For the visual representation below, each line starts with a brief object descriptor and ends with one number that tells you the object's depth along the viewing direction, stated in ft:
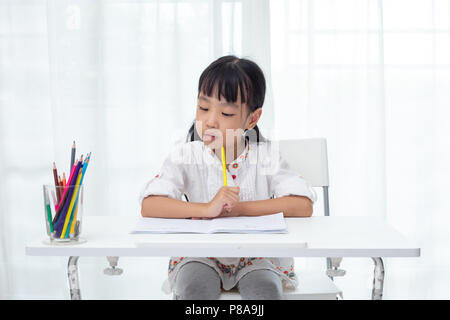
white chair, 5.42
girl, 3.87
